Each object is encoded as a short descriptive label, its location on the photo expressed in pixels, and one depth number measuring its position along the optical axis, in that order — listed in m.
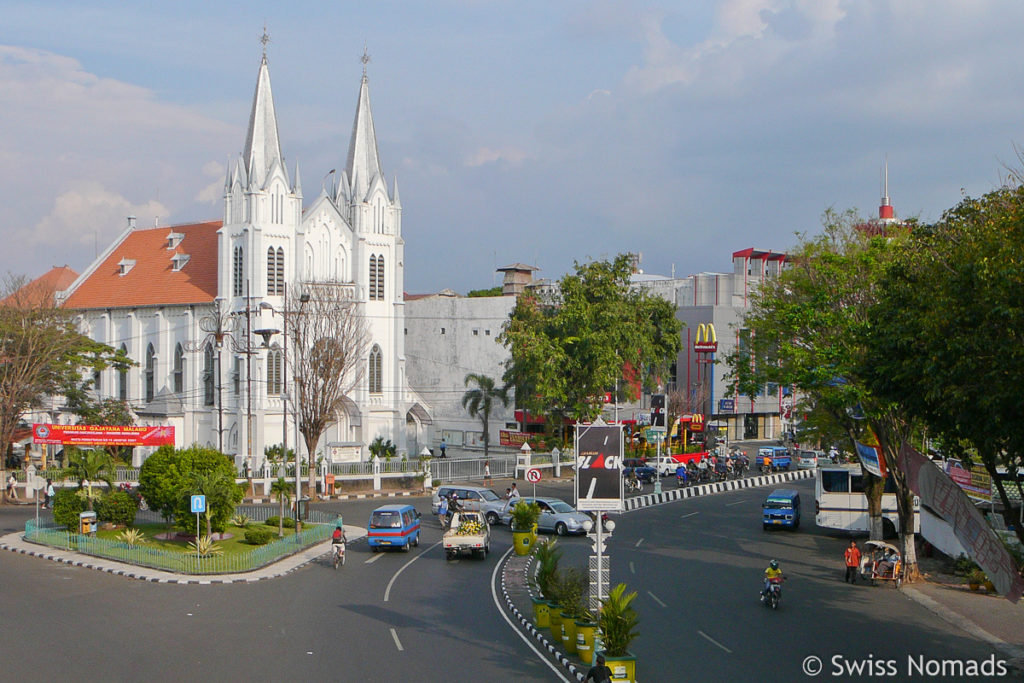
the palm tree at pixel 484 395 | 63.84
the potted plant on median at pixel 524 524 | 29.72
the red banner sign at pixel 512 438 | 62.91
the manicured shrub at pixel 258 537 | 30.83
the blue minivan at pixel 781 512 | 35.09
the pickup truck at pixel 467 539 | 28.53
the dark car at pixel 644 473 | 52.16
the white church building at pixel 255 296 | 60.44
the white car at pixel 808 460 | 61.62
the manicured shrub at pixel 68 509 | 32.44
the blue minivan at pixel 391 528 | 30.06
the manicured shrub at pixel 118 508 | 33.53
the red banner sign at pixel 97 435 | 43.84
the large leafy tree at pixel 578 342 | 53.72
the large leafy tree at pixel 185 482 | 30.13
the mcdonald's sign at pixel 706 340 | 70.62
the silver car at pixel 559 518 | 34.41
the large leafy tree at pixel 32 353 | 44.75
